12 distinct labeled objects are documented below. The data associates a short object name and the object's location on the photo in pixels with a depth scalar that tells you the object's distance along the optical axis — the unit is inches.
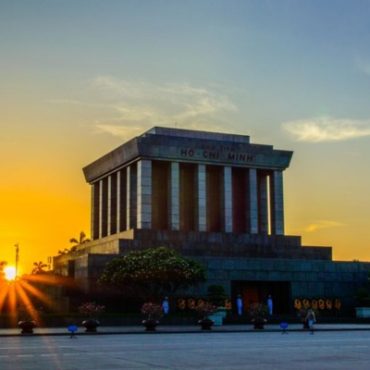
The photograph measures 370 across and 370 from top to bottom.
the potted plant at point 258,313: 1845.5
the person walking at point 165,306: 2199.3
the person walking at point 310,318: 1767.2
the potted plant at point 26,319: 1576.0
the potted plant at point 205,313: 1811.0
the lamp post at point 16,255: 4276.6
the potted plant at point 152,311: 1854.2
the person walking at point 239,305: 2448.5
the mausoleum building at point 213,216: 2588.6
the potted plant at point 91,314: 1653.5
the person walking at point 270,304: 2425.0
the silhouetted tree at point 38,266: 4776.1
